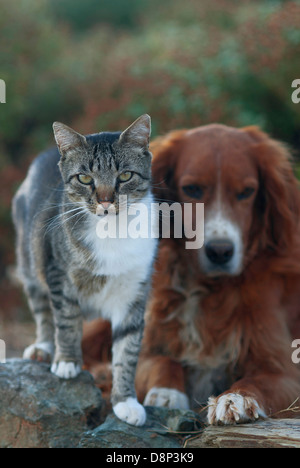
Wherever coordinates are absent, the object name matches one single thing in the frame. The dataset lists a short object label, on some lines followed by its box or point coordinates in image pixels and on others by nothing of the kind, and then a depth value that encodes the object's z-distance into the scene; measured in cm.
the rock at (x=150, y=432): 251
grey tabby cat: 249
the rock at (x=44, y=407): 265
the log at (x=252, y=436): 239
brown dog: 315
